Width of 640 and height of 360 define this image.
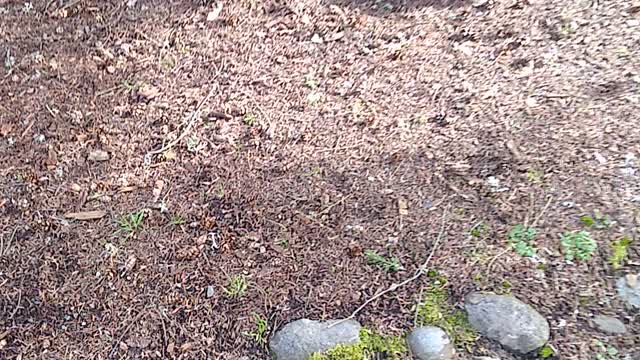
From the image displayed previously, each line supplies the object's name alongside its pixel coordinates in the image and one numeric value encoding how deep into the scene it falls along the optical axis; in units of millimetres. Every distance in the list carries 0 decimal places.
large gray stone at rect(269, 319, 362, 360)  1872
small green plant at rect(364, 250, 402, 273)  2035
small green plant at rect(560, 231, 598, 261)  2016
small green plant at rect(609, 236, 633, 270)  1997
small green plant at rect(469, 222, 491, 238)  2078
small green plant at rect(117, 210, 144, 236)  2143
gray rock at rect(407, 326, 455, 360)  1850
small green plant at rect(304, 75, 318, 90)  2512
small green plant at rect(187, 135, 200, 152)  2336
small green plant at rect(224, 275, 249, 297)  2004
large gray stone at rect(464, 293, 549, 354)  1869
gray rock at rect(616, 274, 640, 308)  1934
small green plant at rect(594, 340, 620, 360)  1853
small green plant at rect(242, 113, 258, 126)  2404
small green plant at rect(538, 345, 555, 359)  1870
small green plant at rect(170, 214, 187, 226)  2156
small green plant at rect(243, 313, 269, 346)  1928
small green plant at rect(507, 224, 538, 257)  2039
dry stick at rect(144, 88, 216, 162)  2336
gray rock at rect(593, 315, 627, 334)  1895
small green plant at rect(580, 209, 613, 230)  2062
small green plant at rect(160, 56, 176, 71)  2578
